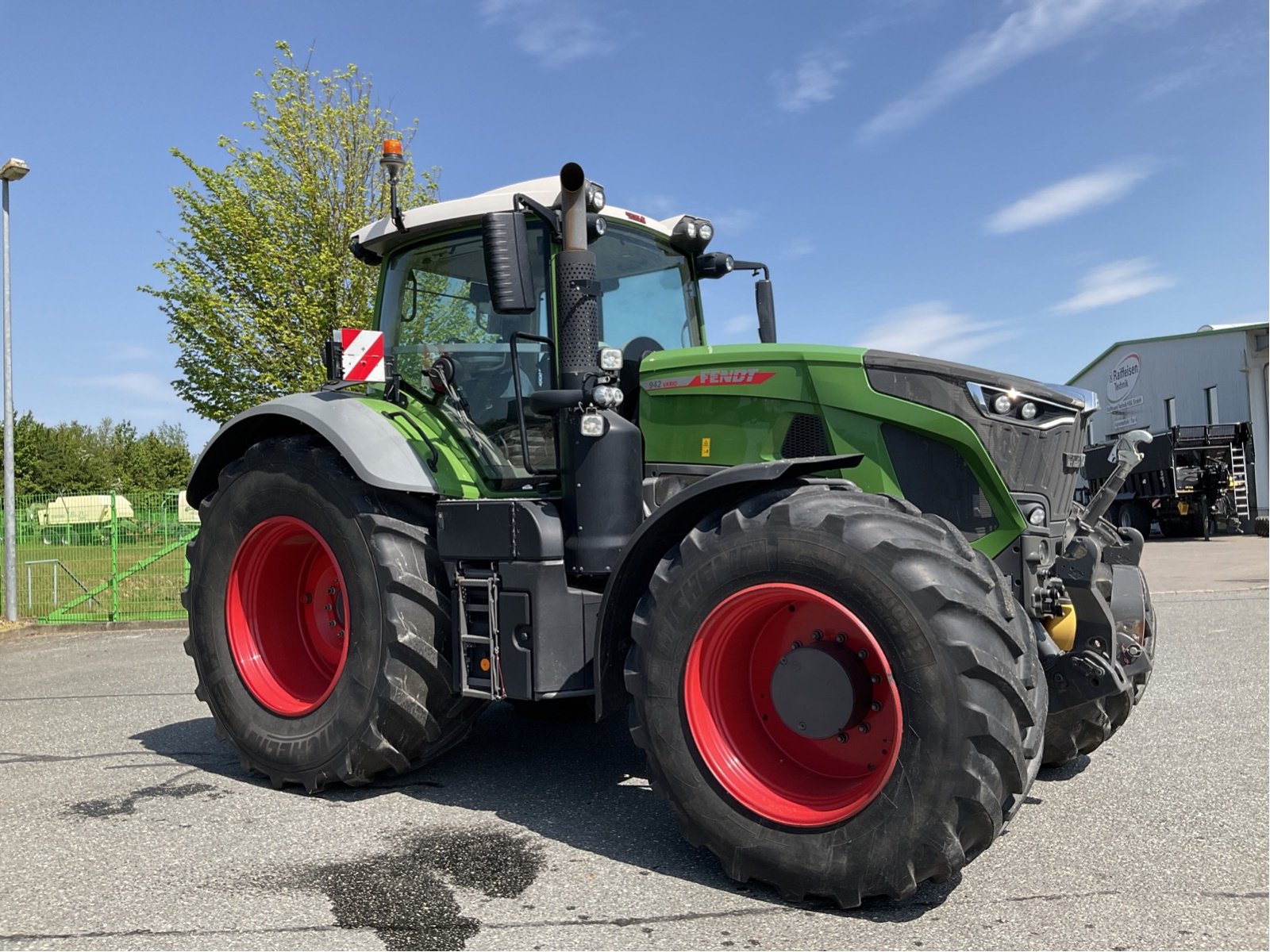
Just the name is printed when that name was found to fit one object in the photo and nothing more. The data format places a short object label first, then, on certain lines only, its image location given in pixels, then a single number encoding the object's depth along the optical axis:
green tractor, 3.18
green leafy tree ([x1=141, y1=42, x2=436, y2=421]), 14.80
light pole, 11.81
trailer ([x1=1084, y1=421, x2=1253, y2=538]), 22.56
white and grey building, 25.66
